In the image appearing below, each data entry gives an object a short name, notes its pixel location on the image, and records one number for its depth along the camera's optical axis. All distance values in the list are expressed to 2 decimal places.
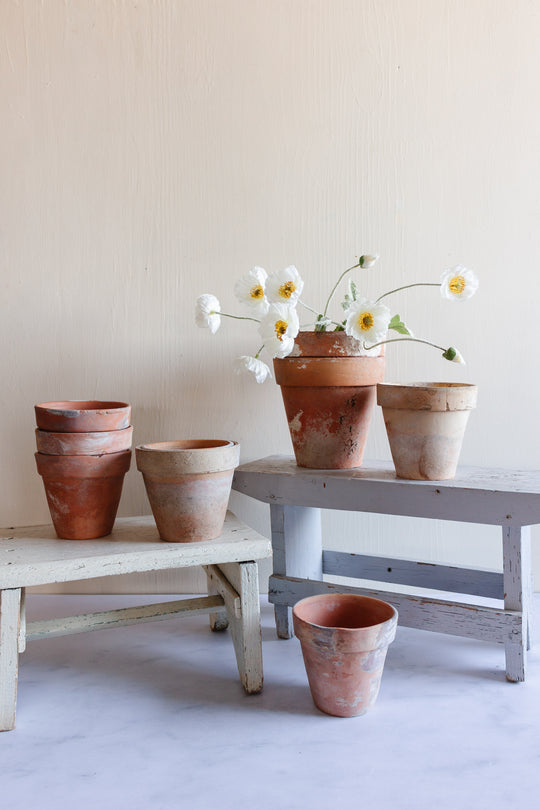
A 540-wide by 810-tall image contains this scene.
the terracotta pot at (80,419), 1.49
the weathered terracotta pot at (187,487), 1.45
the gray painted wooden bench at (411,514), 1.46
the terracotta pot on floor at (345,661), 1.28
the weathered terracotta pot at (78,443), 1.49
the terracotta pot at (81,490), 1.51
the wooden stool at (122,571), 1.34
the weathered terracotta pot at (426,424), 1.51
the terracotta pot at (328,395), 1.61
